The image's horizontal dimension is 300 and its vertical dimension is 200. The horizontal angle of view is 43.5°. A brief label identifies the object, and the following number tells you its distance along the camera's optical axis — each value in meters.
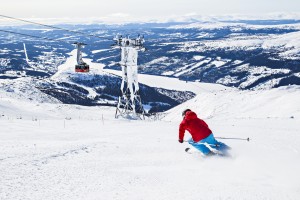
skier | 12.19
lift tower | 42.41
